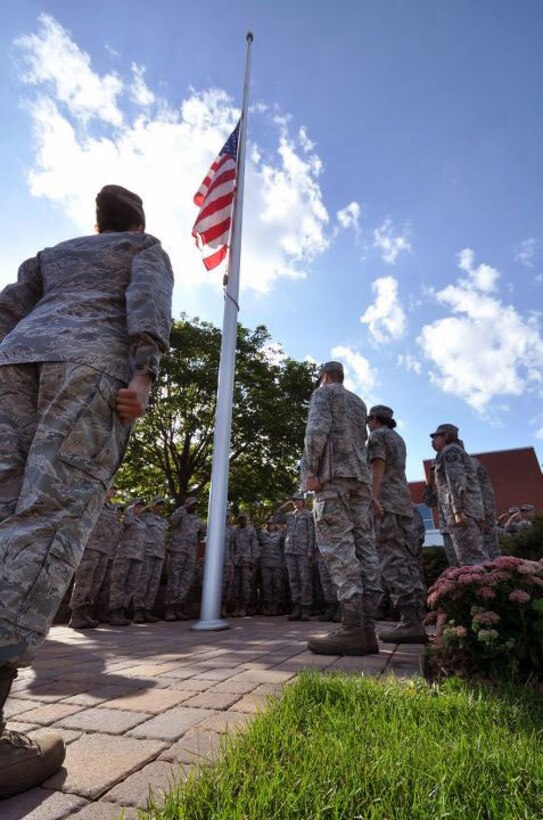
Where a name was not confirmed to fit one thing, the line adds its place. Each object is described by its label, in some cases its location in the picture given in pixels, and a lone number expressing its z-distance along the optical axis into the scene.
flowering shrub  2.34
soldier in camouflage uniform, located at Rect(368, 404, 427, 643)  4.22
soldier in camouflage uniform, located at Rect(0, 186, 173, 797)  1.36
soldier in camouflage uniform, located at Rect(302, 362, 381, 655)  3.37
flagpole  5.96
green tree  16.02
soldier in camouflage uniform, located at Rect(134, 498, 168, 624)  7.84
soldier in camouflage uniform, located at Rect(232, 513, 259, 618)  9.80
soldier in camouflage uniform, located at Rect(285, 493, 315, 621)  8.24
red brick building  27.62
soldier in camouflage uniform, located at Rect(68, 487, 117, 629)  6.40
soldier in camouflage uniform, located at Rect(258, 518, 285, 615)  10.25
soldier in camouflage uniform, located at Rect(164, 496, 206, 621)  8.59
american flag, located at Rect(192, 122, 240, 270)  7.87
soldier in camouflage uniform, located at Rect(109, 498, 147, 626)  7.23
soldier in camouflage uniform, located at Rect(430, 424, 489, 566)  5.19
